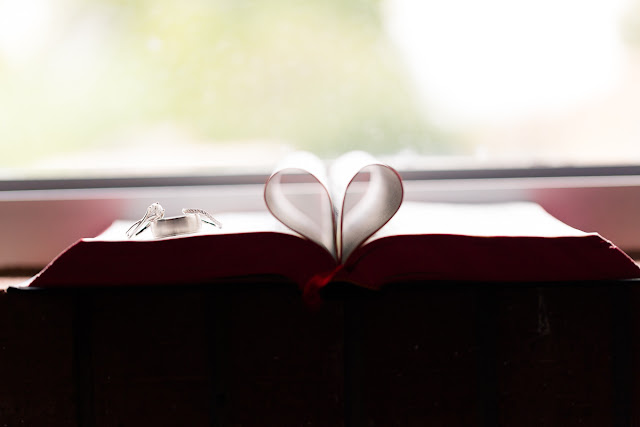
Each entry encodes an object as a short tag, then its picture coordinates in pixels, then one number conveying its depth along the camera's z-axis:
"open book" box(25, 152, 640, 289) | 0.53
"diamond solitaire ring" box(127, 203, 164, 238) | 0.63
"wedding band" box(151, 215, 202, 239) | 0.59
